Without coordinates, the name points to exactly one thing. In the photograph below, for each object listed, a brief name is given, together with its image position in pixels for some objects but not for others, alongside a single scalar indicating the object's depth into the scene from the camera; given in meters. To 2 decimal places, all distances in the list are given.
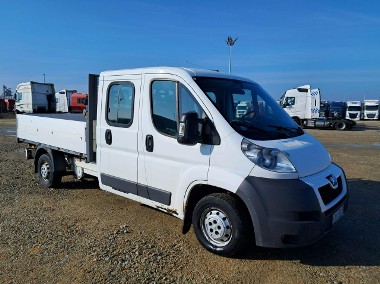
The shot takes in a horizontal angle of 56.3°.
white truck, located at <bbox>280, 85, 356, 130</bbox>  28.73
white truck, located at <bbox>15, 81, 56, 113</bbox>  26.16
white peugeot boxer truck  3.83
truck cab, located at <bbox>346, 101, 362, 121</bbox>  38.47
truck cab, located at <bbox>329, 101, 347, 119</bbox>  35.67
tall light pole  37.91
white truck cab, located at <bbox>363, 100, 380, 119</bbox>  40.75
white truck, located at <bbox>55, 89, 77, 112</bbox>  44.41
